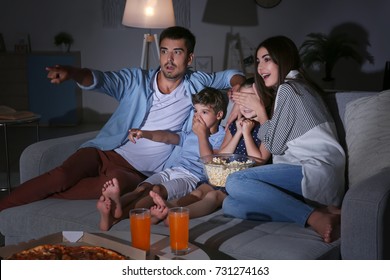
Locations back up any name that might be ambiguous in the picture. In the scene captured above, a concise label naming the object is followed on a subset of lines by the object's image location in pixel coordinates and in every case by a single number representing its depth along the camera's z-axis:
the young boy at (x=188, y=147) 1.98
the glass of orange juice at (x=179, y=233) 1.40
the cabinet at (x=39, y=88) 5.79
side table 2.73
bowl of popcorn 1.98
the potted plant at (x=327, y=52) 5.32
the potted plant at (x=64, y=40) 5.85
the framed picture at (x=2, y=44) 5.89
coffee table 1.36
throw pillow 1.77
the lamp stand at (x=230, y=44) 5.99
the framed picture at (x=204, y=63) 6.03
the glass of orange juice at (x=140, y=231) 1.41
